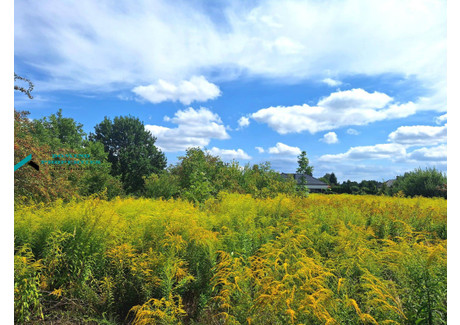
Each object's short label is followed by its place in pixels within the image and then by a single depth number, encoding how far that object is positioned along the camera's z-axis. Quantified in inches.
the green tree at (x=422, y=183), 661.4
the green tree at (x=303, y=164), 735.7
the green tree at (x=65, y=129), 993.5
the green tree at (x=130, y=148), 1096.8
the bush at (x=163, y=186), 517.7
